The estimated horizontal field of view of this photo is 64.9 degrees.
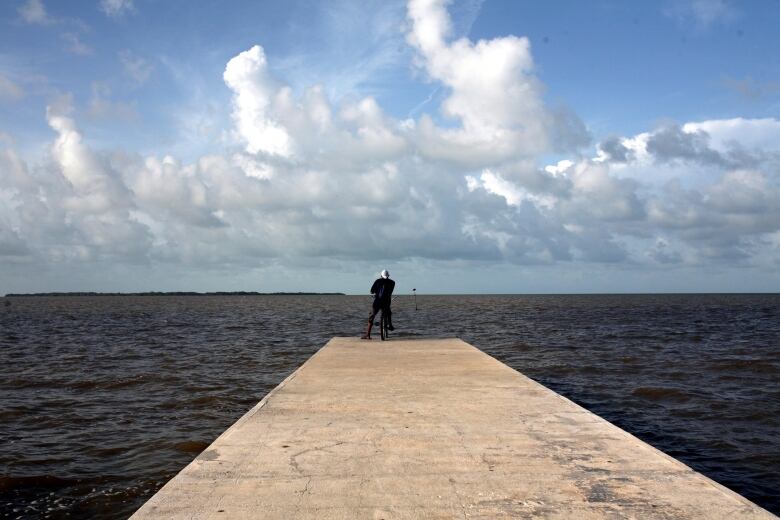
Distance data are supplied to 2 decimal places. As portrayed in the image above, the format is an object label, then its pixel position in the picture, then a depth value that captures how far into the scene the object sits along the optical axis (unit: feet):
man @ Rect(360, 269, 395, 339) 50.01
